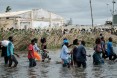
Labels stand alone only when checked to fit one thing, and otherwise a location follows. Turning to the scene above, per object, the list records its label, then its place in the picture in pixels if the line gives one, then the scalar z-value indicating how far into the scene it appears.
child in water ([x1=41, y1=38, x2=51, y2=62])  23.76
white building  61.88
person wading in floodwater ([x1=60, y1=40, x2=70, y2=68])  19.70
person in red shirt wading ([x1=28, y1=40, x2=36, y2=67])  20.09
